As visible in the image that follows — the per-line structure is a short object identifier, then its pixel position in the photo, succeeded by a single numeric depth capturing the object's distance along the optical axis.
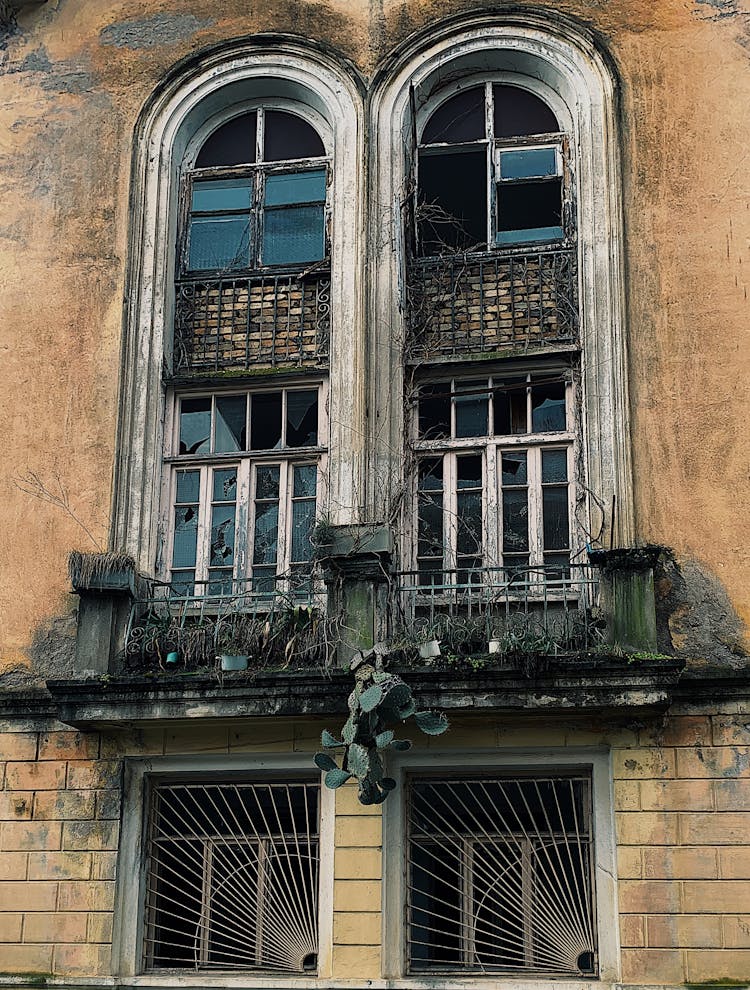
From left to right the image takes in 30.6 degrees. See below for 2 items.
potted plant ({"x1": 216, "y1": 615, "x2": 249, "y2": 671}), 11.61
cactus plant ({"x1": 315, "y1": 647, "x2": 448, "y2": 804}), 10.30
